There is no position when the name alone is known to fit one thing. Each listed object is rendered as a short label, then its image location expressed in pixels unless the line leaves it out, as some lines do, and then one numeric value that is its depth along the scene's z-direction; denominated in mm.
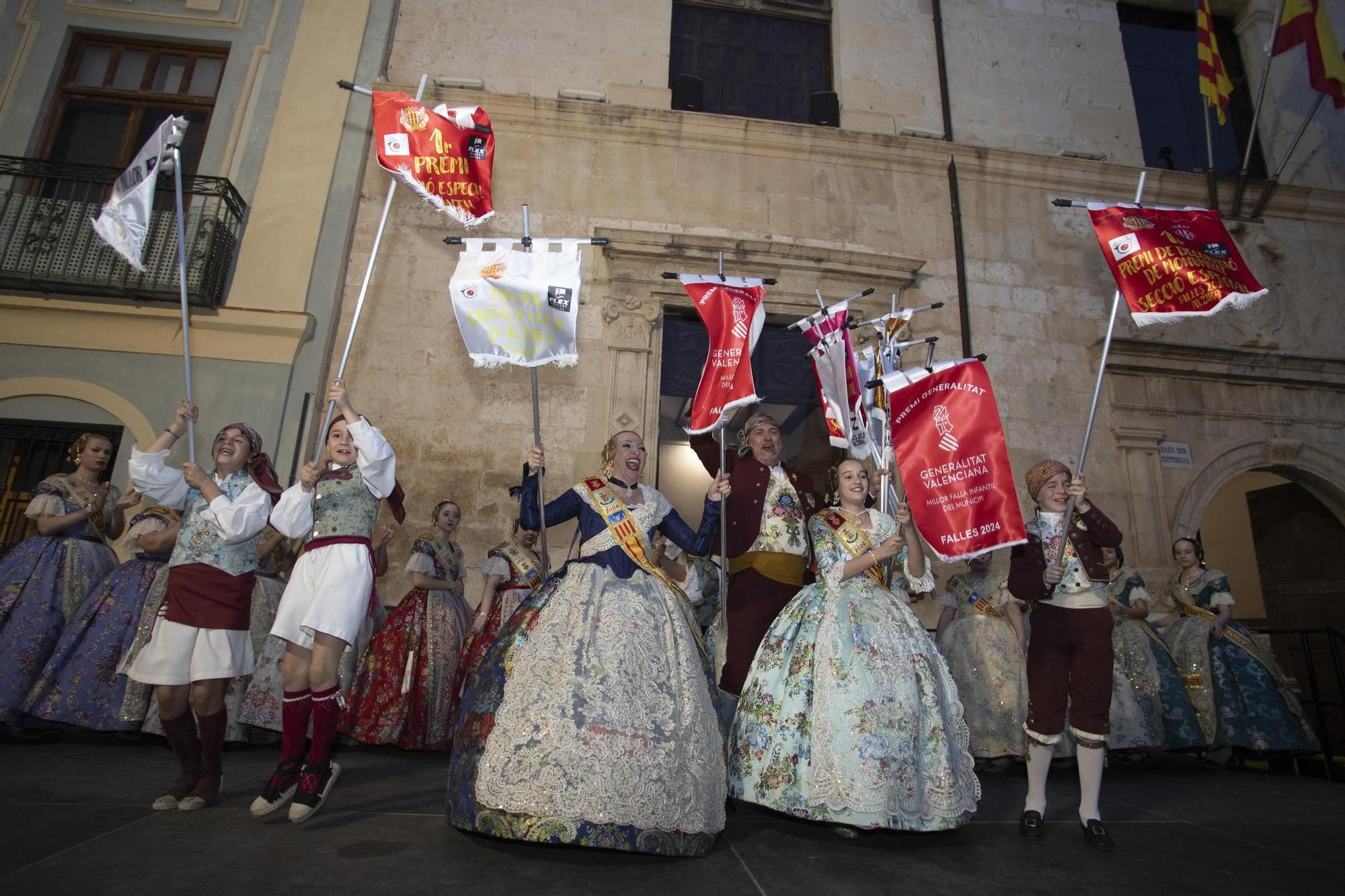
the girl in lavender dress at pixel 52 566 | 5238
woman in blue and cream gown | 2773
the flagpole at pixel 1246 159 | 9703
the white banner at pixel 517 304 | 4508
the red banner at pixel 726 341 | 4863
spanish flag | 9453
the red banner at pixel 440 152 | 5559
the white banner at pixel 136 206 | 4816
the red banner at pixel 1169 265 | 4871
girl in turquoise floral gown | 3256
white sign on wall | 8688
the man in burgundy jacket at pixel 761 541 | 4363
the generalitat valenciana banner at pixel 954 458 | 3863
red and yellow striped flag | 9703
